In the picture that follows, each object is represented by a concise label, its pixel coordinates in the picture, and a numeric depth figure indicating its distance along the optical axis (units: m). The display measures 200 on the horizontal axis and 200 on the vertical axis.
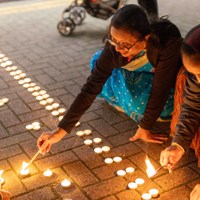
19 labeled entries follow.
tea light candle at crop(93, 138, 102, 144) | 3.16
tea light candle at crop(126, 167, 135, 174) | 2.80
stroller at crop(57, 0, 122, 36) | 5.76
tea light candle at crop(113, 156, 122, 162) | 2.93
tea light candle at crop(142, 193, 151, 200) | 2.54
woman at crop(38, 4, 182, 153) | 2.36
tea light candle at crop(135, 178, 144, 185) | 2.68
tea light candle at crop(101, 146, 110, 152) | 3.05
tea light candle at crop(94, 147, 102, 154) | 3.03
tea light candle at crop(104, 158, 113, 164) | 2.91
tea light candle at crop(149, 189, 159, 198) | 2.56
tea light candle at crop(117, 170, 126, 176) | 2.78
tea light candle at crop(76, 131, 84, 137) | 3.27
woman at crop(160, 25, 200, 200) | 2.32
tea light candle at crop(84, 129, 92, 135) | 3.28
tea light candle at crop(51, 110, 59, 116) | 3.59
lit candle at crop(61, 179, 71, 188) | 2.64
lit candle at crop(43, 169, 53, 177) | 2.75
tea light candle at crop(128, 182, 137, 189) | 2.64
